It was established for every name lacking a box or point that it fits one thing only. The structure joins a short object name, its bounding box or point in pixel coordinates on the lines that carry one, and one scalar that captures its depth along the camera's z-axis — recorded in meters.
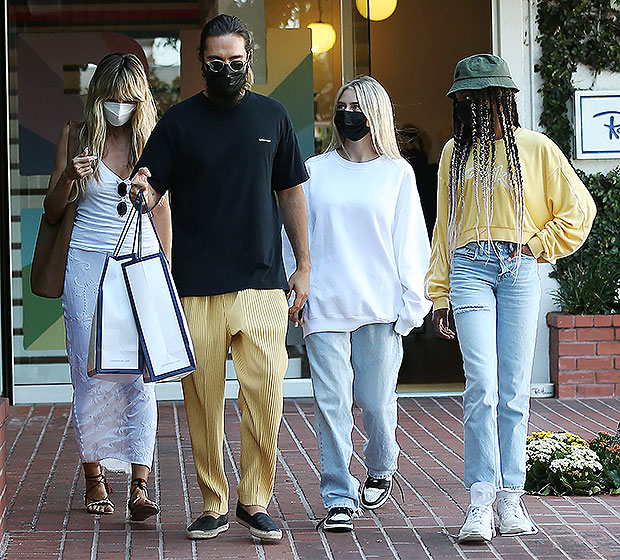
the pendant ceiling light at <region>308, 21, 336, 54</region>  16.52
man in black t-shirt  9.08
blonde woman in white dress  10.17
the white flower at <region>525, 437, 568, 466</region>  11.05
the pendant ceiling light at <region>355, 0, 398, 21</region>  16.67
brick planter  16.00
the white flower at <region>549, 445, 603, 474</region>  10.84
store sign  16.31
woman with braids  9.17
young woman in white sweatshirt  9.72
